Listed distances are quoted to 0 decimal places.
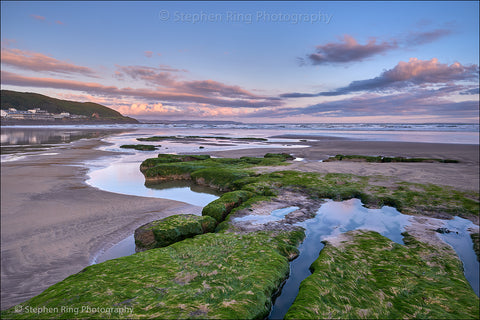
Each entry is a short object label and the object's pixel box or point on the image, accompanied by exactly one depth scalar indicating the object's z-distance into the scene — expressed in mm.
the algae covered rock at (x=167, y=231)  7574
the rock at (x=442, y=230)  8775
